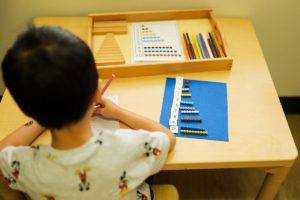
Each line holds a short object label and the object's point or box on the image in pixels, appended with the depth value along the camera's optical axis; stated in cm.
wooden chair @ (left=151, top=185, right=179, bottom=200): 97
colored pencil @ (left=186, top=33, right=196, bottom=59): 112
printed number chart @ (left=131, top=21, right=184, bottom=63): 110
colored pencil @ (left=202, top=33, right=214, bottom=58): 110
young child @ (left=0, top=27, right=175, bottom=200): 58
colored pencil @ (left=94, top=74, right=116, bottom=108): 92
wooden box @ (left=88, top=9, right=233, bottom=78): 106
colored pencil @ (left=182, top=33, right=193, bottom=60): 111
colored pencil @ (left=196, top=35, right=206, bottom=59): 111
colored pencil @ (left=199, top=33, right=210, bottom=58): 111
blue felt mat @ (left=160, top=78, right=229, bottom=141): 90
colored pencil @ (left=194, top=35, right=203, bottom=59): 110
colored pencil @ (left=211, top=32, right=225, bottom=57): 111
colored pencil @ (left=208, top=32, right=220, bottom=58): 111
